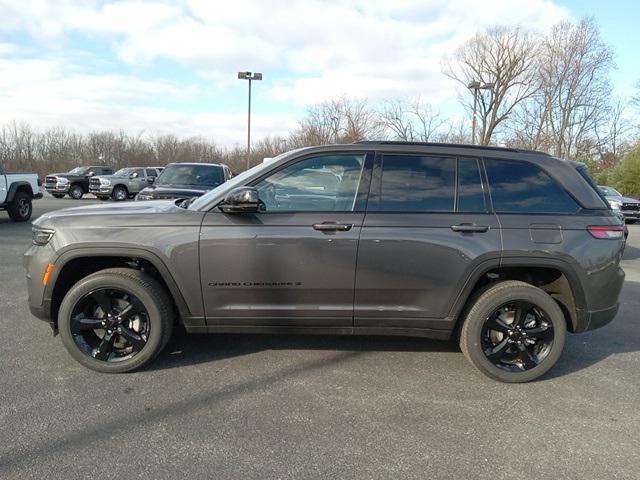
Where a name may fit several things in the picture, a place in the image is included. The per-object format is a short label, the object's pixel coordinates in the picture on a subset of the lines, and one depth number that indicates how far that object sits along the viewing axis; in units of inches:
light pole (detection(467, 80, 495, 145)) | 1121.9
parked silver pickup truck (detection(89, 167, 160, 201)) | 860.6
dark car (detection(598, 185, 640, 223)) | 697.6
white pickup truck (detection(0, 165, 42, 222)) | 451.2
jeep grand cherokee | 130.7
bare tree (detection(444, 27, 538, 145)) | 1577.3
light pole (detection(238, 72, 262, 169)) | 1082.1
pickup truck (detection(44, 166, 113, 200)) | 922.1
